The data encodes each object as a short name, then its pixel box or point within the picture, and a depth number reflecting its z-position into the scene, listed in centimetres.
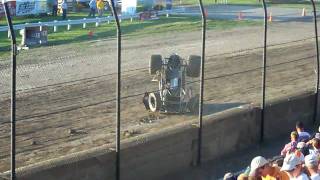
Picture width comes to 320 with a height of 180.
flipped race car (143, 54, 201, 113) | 1565
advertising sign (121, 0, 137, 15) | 3455
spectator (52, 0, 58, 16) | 3454
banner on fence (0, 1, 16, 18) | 3045
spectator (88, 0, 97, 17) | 3636
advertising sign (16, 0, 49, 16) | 3259
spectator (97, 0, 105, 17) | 3503
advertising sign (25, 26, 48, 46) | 2686
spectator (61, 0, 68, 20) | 3428
